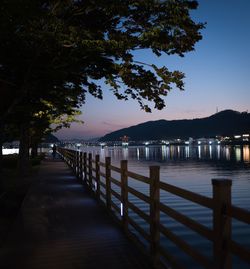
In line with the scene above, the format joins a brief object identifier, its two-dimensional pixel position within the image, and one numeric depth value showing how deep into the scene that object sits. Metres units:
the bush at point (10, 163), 20.30
